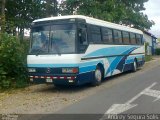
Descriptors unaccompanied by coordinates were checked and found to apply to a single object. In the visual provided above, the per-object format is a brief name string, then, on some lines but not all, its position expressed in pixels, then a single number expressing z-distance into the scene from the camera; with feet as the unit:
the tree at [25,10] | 48.73
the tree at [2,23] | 25.48
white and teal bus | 20.79
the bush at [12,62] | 22.70
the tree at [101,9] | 43.61
